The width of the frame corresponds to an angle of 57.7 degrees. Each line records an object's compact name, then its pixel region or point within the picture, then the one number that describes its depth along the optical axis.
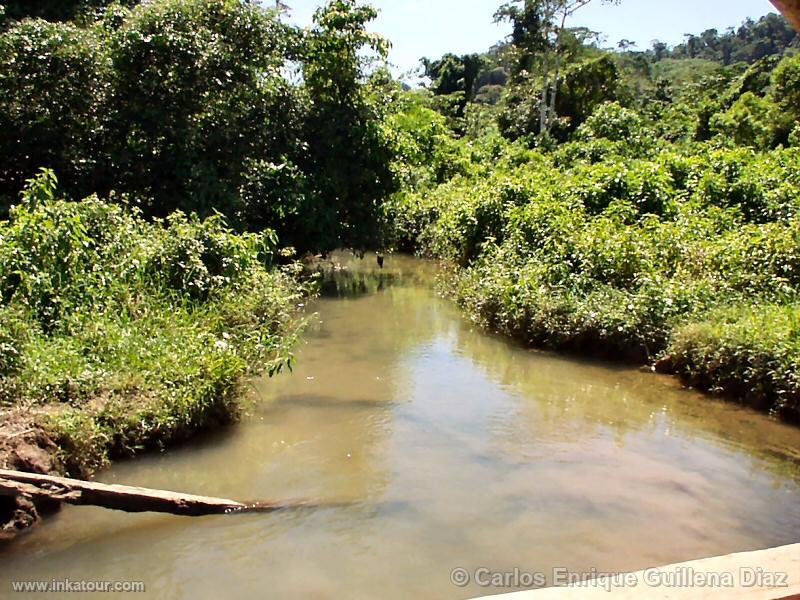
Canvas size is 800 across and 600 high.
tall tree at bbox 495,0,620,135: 26.72
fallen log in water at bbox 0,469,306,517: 4.18
